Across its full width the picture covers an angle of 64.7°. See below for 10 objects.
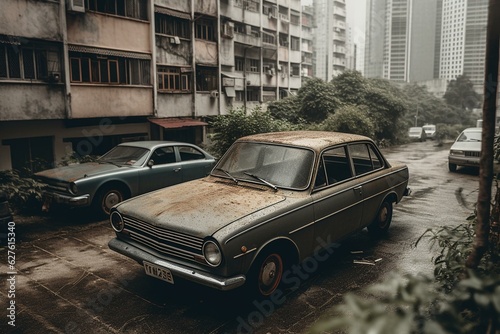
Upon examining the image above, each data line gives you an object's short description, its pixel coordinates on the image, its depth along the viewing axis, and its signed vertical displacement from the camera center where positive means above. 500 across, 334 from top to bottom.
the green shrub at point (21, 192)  8.10 -1.49
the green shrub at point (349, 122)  22.09 -0.46
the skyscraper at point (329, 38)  76.31 +15.15
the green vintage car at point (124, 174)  7.32 -1.12
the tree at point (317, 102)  26.31 +0.88
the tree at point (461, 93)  65.19 +3.26
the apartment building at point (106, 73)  12.77 +1.80
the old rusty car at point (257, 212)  3.75 -1.04
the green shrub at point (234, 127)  13.85 -0.39
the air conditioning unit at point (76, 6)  13.48 +3.84
